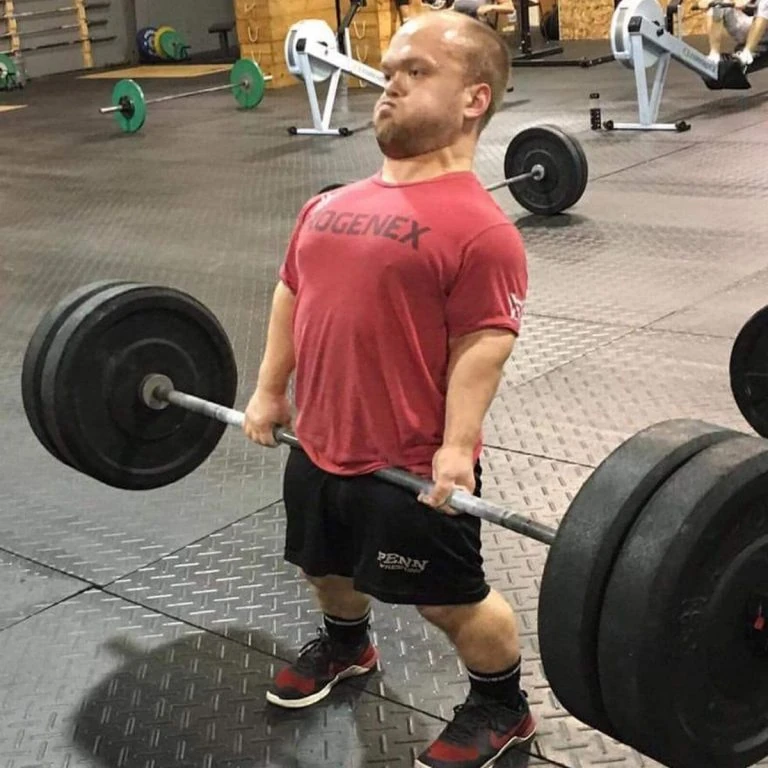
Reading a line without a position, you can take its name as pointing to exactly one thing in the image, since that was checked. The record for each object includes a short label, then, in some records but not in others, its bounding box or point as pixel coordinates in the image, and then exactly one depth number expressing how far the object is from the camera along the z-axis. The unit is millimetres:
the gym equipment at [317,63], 6953
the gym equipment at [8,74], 11188
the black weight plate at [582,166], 4399
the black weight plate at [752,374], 2145
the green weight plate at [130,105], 7652
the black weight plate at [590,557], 1188
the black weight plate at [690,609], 1144
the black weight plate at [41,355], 1857
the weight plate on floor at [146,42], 12617
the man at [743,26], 6684
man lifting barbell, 1412
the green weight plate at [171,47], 12492
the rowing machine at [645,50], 6129
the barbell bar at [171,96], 7664
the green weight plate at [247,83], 8320
